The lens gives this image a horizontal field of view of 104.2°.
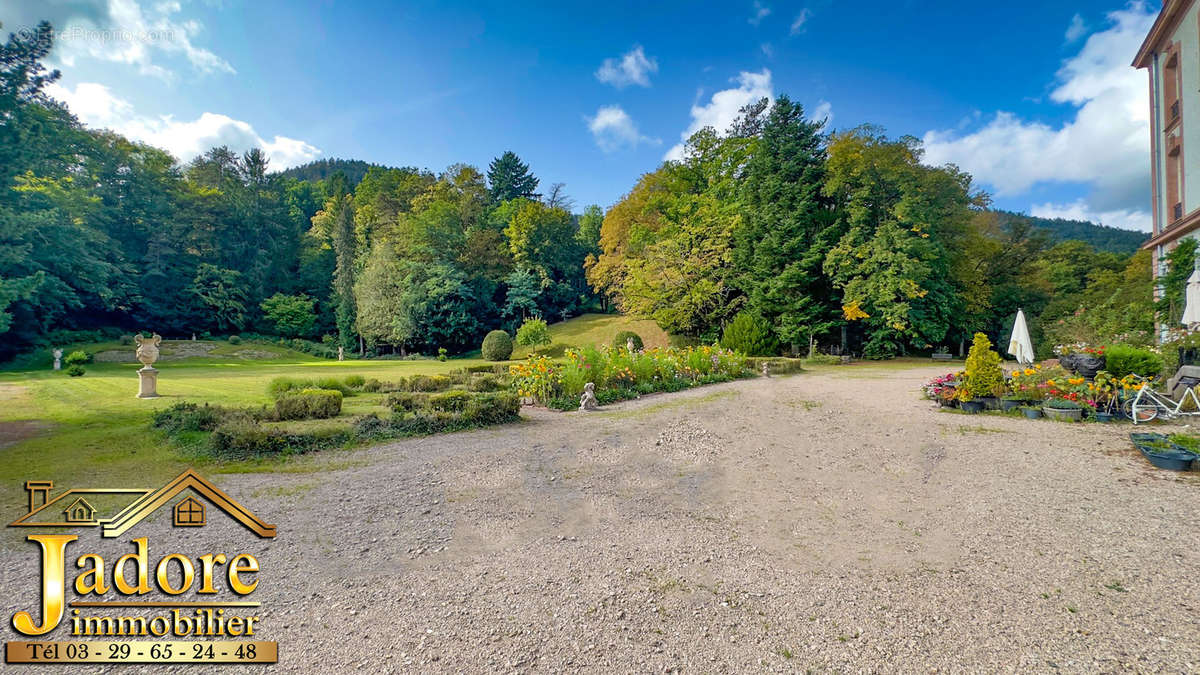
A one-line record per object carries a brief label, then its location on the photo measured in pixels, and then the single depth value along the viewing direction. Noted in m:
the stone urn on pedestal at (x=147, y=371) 9.74
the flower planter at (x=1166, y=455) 4.79
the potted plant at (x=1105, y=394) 7.50
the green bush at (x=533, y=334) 25.03
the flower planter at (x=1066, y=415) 7.41
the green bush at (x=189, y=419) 6.76
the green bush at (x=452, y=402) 7.86
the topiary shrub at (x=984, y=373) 8.42
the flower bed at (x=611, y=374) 9.70
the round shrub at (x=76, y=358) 15.71
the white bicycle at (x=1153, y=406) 6.93
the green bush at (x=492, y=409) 7.61
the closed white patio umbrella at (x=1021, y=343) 9.62
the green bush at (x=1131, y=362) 8.81
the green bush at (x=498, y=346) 23.11
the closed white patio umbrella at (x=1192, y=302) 9.32
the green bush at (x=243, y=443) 5.69
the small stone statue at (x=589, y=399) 9.02
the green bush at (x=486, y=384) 11.11
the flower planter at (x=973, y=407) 8.31
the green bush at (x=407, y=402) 7.94
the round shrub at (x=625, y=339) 22.45
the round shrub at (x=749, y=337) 19.03
